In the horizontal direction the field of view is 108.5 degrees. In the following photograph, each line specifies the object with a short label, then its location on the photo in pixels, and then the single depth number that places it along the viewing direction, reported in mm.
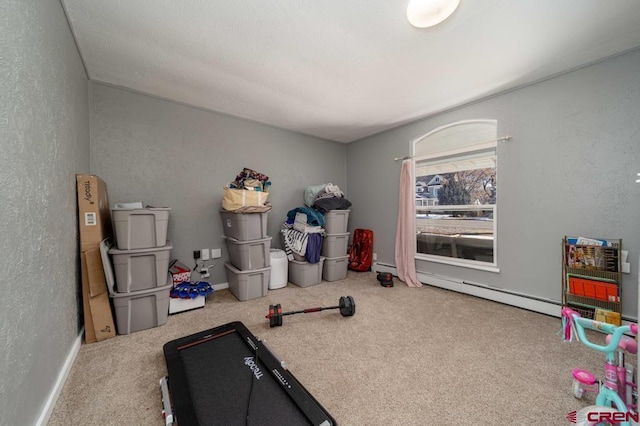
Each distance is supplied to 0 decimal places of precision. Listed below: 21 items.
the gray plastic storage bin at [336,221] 3451
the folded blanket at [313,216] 3293
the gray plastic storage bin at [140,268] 1947
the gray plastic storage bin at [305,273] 3205
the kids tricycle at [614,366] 1061
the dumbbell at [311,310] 2068
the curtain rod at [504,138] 2552
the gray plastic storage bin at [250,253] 2736
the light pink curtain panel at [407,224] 3369
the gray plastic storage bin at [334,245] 3469
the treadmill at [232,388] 1087
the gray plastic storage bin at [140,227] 1959
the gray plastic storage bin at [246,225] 2723
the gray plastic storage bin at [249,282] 2711
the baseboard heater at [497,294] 2301
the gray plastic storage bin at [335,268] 3473
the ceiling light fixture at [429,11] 1404
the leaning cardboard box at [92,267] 1810
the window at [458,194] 2783
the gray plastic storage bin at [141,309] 1948
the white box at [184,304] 2343
